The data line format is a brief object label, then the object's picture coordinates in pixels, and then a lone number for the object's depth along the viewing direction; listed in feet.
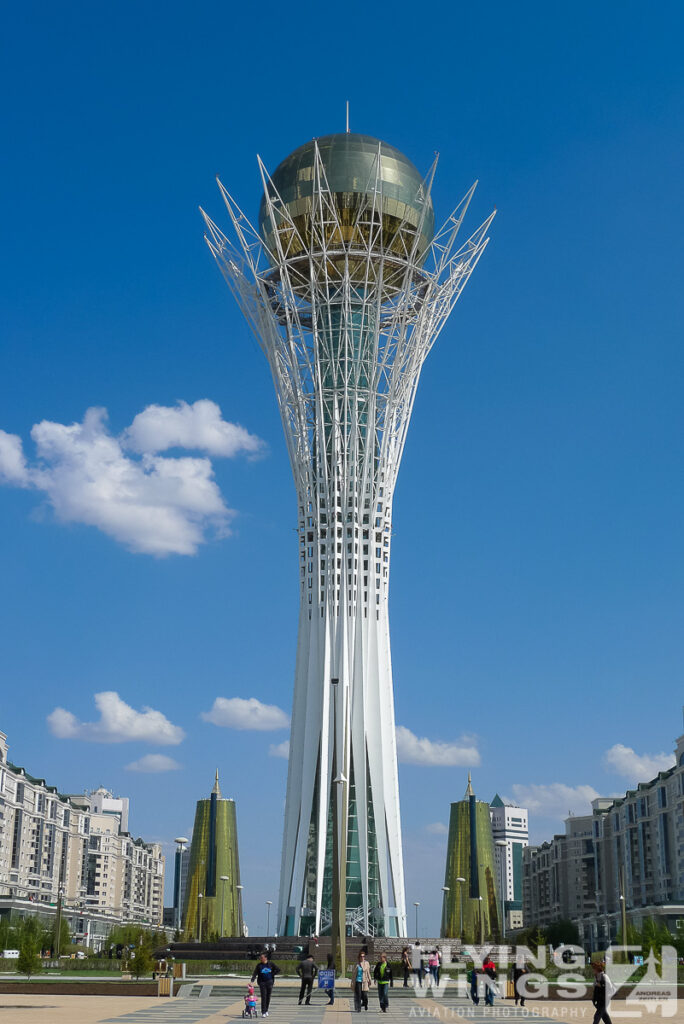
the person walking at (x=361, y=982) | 92.99
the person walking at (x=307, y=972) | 103.04
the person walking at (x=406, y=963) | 133.99
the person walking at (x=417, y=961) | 142.27
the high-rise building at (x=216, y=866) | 440.04
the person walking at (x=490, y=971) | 124.96
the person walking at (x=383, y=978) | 95.09
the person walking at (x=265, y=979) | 89.92
